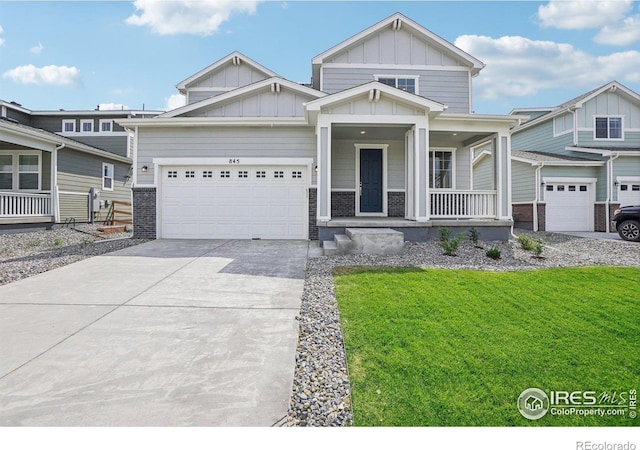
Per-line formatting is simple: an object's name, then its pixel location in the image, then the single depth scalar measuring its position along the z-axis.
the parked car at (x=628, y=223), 10.95
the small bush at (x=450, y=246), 7.64
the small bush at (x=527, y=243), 8.19
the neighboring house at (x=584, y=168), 14.48
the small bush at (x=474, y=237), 8.69
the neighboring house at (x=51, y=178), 11.54
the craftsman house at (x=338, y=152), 9.09
